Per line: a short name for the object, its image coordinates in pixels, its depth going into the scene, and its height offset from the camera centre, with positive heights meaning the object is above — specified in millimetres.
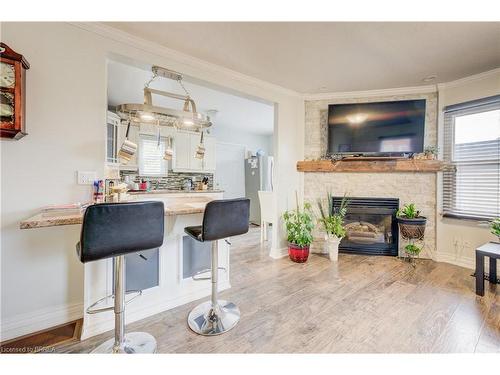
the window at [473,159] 2674 +357
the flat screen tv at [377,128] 3080 +832
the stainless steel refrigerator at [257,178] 5586 +151
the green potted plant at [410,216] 2953 -406
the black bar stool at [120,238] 1155 -309
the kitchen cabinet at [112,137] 3693 +755
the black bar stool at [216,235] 1559 -382
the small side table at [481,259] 2117 -700
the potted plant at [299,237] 3029 -709
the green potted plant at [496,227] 2285 -406
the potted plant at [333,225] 3120 -566
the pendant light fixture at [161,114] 1754 +561
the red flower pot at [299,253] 3031 -934
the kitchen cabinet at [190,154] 4555 +618
